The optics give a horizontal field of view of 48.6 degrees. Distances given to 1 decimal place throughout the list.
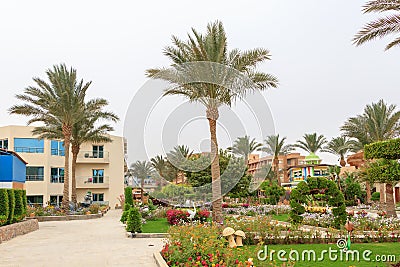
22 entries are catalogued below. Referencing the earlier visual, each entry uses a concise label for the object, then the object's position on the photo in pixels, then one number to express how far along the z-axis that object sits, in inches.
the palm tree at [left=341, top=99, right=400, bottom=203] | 1184.2
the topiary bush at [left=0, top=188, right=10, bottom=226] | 713.6
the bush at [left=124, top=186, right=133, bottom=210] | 1093.8
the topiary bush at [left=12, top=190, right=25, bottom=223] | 828.6
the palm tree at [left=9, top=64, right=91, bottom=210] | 1176.2
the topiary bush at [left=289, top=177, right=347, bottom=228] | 663.8
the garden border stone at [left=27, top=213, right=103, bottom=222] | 1158.5
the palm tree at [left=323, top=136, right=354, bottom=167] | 1937.4
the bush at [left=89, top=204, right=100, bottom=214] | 1309.1
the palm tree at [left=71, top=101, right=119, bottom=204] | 1298.0
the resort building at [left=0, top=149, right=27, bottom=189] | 932.0
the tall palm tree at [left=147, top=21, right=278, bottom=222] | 751.1
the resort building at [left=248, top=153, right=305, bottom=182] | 2908.5
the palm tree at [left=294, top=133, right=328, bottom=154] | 2130.3
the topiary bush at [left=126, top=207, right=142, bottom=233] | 687.1
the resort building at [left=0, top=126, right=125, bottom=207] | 1755.7
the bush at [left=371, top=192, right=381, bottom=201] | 1638.7
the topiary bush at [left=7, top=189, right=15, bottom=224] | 764.0
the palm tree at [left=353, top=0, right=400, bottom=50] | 530.0
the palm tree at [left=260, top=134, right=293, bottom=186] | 1931.1
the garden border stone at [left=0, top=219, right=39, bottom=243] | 658.8
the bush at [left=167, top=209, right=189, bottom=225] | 788.6
